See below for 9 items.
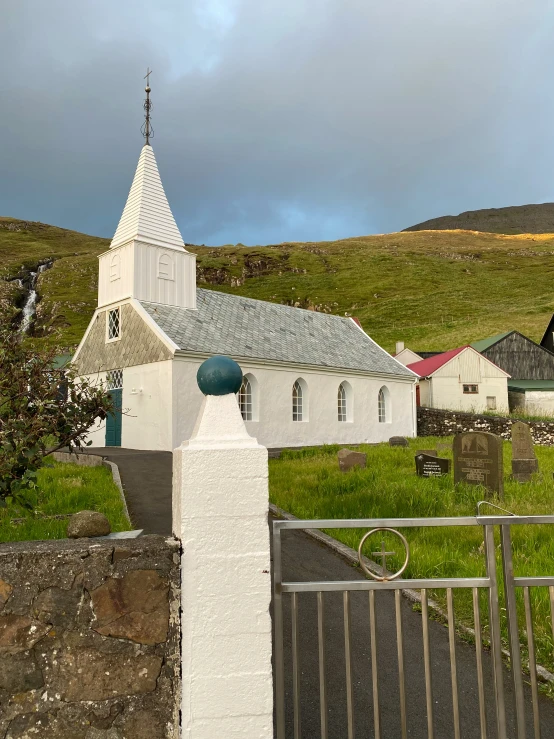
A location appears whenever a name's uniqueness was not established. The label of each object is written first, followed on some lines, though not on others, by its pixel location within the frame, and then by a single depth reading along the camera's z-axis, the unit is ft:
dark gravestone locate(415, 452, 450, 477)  39.18
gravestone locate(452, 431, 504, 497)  33.32
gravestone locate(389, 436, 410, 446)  69.51
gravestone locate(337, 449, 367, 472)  44.06
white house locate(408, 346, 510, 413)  120.37
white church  64.28
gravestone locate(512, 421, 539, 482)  41.19
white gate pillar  8.55
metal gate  9.21
